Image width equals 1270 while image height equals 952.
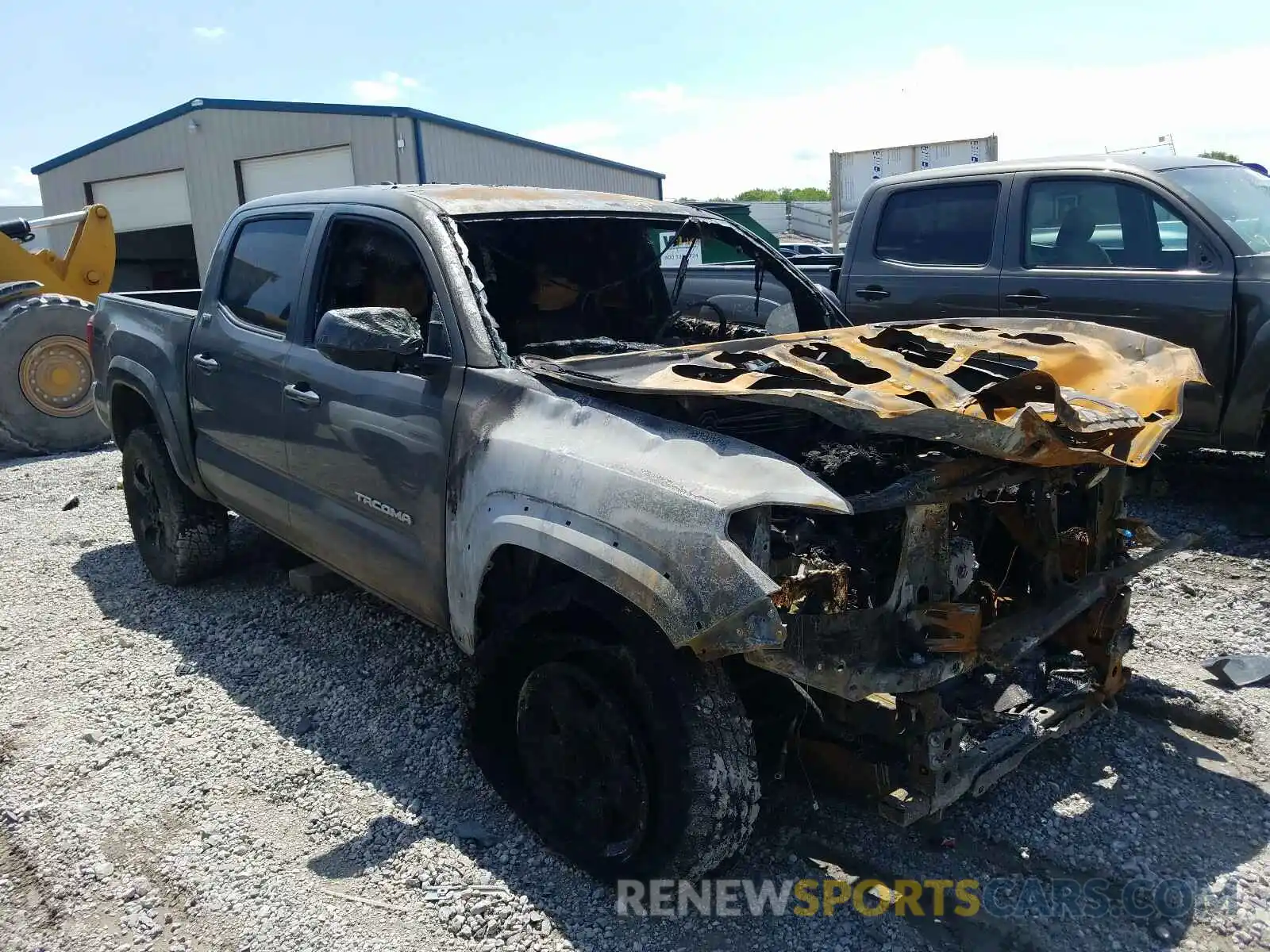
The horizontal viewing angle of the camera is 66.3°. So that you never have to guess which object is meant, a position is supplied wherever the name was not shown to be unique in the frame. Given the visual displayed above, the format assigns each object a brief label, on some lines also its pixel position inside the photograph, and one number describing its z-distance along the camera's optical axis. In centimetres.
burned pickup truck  235
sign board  425
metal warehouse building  1636
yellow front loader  890
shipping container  1232
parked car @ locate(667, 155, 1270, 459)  527
